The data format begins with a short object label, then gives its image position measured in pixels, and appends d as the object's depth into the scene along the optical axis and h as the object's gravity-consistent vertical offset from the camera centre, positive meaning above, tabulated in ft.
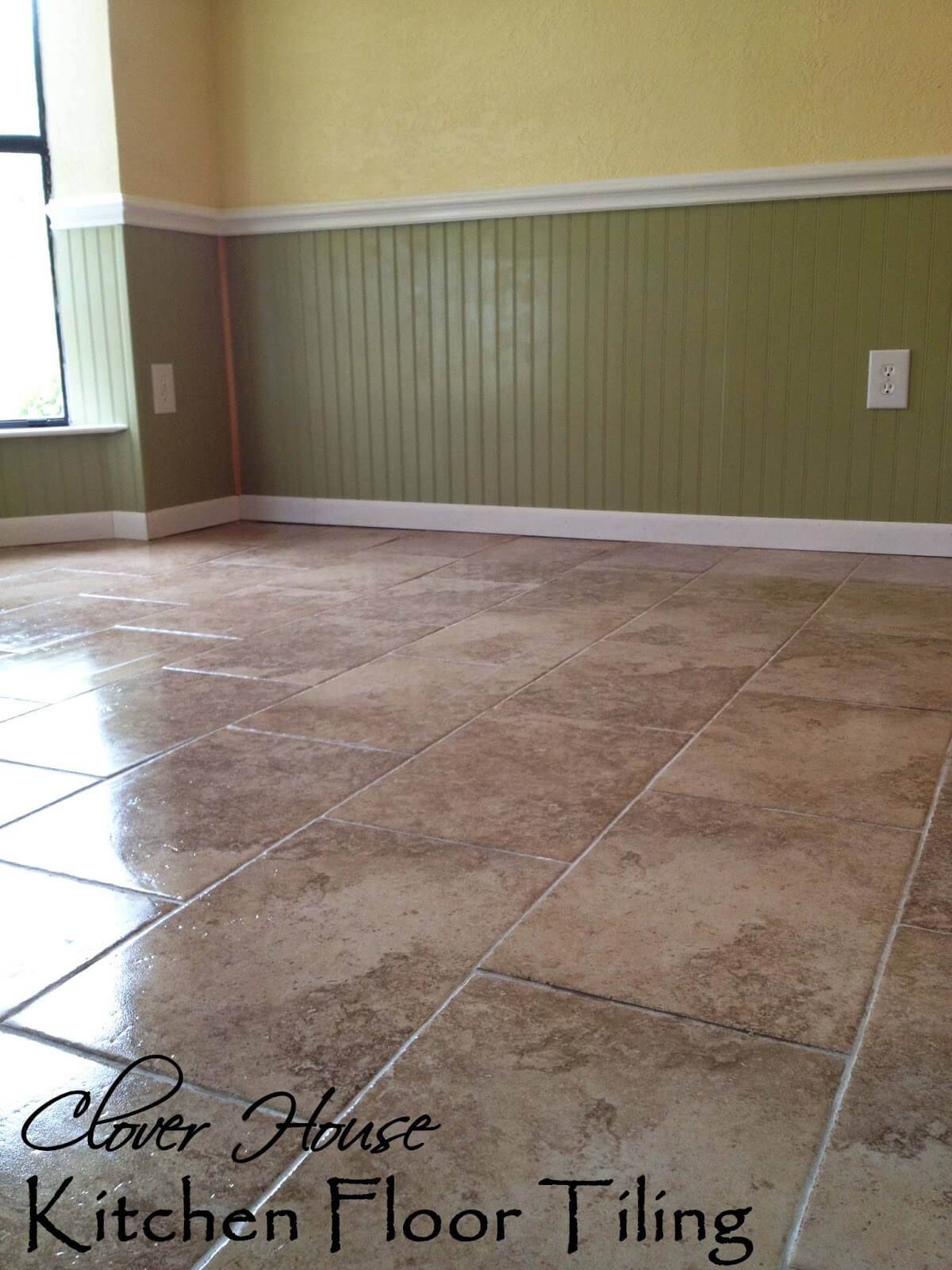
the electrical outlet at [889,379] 12.34 -0.07
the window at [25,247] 13.89 +1.68
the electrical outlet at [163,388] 14.62 -0.02
